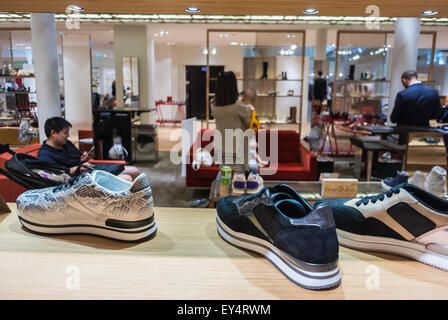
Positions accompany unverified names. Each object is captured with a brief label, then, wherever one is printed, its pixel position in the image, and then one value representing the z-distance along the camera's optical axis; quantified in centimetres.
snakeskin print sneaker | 83
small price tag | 219
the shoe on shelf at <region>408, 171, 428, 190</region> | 192
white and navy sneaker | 75
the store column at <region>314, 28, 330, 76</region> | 1058
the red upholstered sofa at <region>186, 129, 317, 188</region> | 475
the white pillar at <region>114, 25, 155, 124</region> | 1045
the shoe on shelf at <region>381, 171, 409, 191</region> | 230
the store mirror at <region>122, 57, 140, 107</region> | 1047
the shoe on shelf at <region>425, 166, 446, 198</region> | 176
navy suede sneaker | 68
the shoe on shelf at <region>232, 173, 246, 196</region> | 348
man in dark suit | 467
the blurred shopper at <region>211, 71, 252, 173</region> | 389
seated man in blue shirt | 343
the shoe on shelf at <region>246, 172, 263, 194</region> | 341
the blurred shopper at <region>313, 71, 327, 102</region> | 918
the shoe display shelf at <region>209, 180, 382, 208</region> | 326
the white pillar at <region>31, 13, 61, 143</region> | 474
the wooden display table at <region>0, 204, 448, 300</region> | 66
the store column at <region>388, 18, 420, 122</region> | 597
